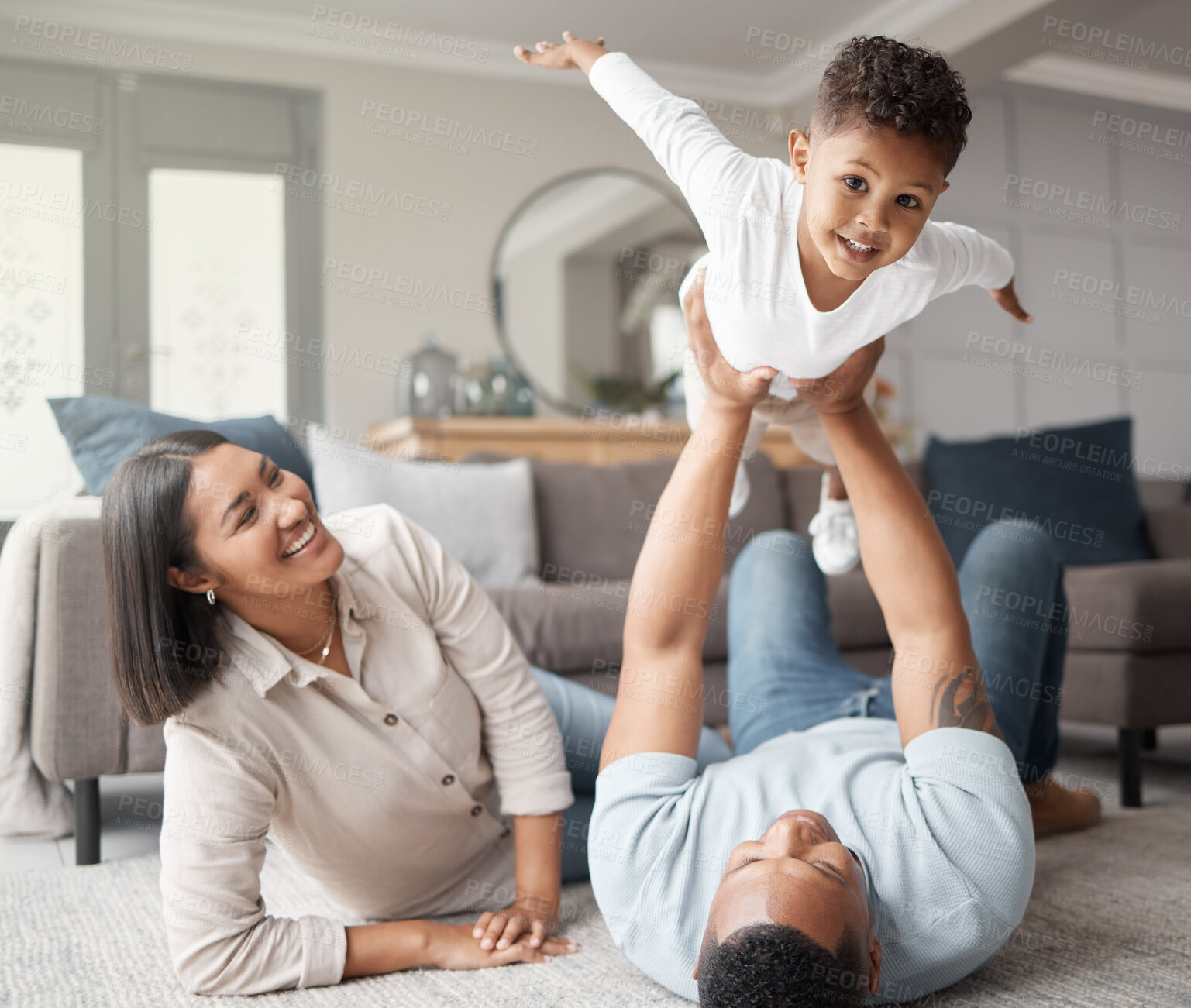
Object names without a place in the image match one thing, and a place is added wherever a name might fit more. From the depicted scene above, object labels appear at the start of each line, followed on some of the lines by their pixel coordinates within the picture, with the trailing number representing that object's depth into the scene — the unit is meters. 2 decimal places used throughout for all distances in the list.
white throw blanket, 1.84
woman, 1.18
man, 0.91
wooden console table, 3.80
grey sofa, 1.85
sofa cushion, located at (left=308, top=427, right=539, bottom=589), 2.62
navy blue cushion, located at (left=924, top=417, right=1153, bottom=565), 3.26
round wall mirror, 4.67
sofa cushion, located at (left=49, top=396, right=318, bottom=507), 2.18
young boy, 1.01
